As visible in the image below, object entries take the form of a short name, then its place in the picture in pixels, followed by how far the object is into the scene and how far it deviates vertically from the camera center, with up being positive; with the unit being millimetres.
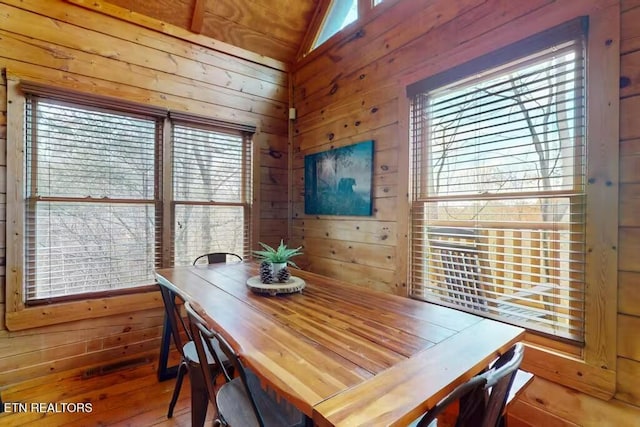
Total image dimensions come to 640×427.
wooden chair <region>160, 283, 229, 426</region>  1507 -777
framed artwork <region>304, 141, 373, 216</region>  2635 +283
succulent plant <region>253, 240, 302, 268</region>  1822 -259
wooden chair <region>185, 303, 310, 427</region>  1172 -792
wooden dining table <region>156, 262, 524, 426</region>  797 -468
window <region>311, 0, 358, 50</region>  2922 +1884
